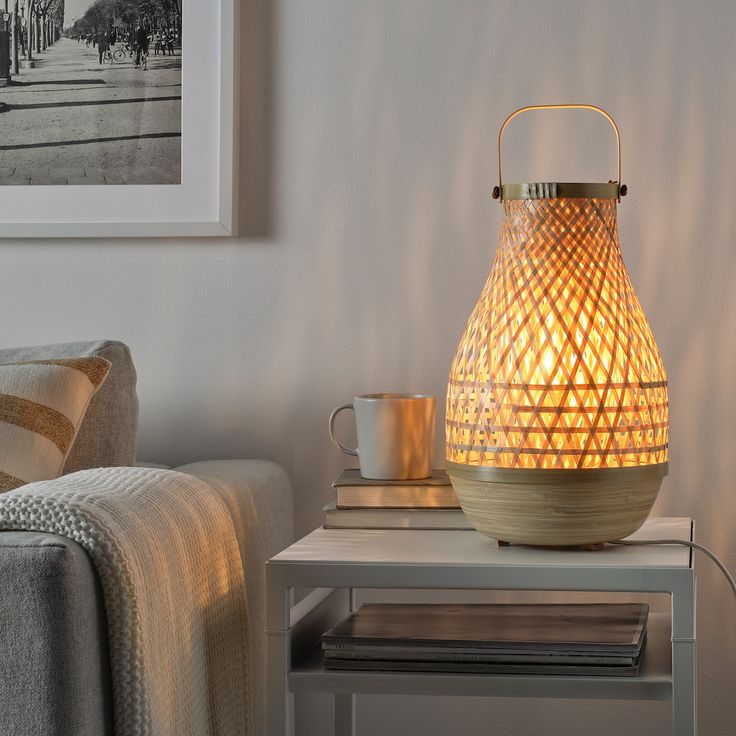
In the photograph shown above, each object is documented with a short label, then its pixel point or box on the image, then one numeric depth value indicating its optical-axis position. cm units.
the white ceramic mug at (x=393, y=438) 229
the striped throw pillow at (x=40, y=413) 222
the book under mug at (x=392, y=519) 223
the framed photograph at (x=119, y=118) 256
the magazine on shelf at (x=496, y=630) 203
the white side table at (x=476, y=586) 199
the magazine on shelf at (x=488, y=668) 202
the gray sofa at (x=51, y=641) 182
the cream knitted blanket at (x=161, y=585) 188
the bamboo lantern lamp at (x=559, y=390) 205
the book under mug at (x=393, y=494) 225
